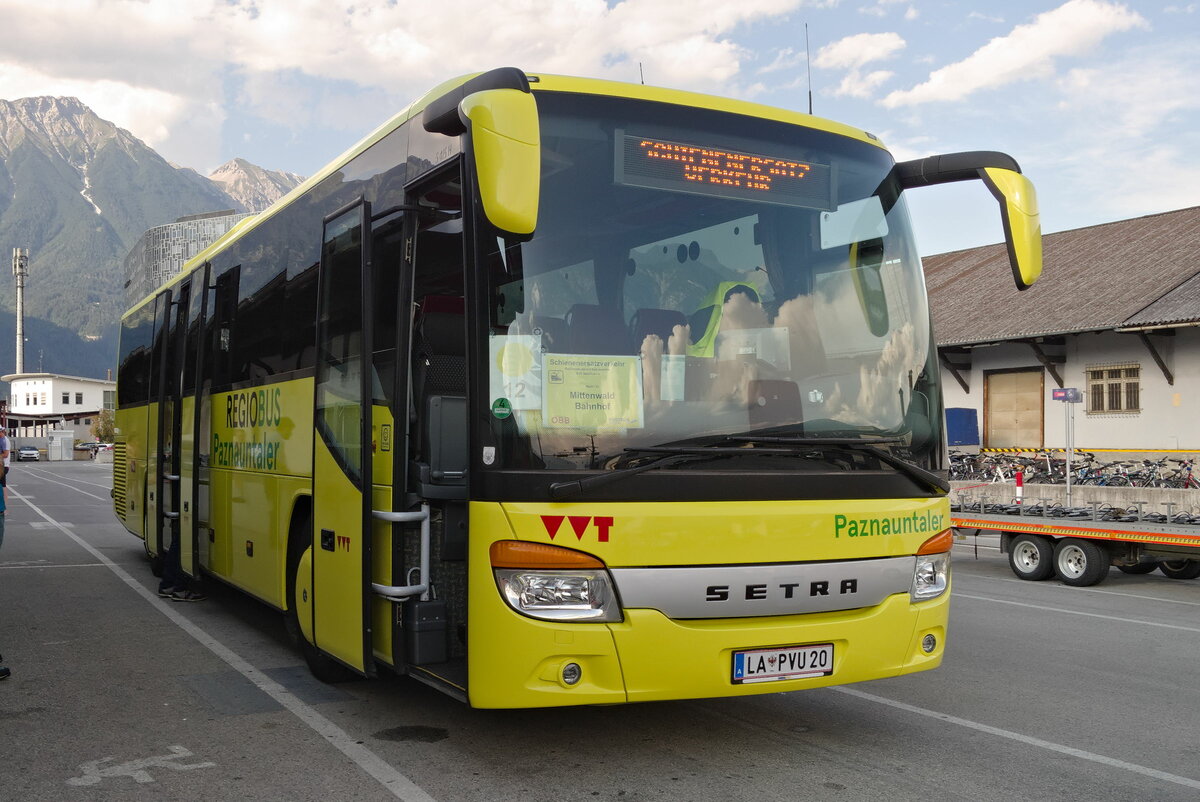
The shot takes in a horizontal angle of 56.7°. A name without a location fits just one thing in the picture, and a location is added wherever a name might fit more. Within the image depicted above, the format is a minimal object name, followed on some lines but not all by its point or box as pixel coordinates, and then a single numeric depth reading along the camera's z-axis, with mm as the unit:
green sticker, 4648
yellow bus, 4637
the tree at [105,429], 105638
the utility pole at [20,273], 125625
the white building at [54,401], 141875
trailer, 11922
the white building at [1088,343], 24016
